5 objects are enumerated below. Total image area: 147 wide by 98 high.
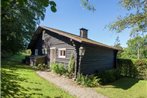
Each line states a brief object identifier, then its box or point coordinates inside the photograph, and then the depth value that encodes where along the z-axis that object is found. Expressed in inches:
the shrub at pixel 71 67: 305.4
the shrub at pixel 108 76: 304.6
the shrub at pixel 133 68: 398.7
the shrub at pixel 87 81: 261.7
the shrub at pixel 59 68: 318.3
